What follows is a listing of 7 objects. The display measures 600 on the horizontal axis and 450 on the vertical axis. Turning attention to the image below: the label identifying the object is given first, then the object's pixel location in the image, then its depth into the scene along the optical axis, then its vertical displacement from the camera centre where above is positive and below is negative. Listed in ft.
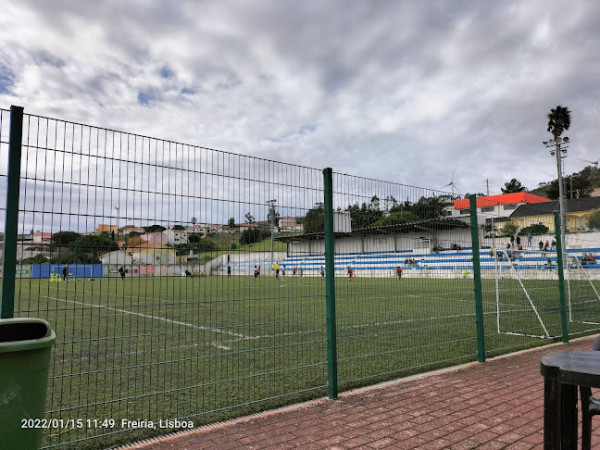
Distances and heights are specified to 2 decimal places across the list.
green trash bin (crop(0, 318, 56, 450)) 7.69 -2.57
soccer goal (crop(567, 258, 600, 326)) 37.20 -4.22
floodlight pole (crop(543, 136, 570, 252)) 115.03 +28.95
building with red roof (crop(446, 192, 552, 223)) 223.51 +29.88
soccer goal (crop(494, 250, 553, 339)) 29.12 -1.99
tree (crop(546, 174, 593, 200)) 312.91 +49.69
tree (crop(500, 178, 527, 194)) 333.54 +52.29
